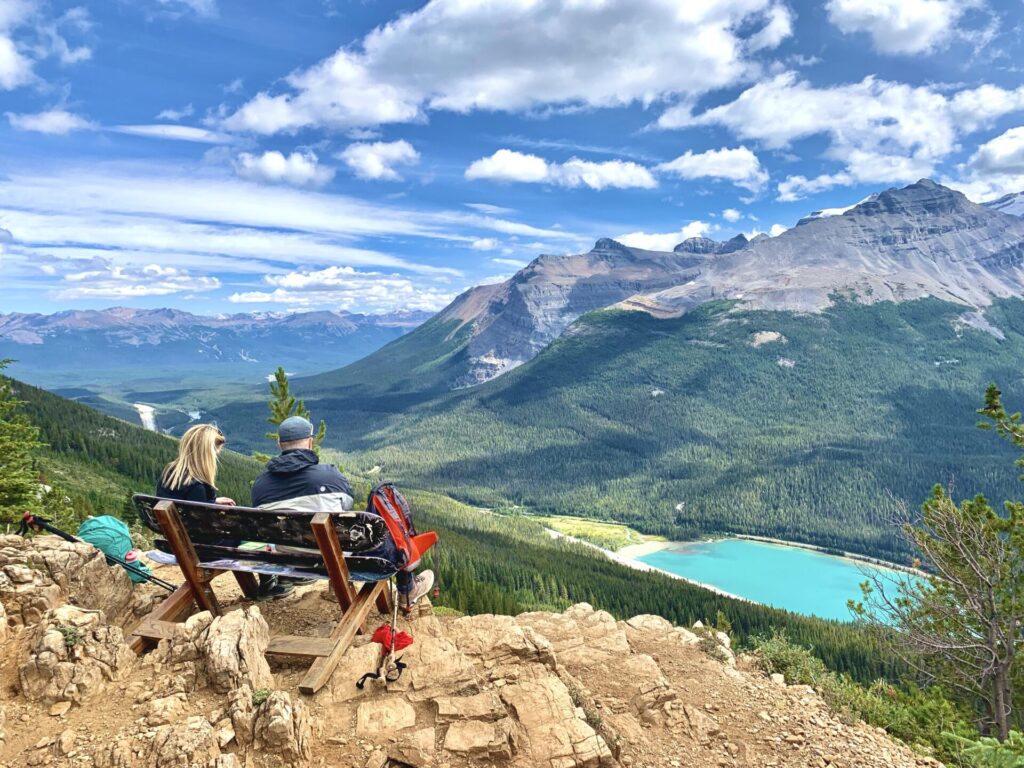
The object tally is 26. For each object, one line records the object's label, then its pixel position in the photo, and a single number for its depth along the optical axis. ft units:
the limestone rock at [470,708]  20.58
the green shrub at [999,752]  22.44
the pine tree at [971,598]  51.19
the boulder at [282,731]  17.69
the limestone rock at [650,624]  46.04
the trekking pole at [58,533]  27.63
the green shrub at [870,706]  34.22
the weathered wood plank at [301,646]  22.02
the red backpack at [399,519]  24.59
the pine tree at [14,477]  56.49
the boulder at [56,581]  22.57
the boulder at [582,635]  32.09
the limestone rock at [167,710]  17.95
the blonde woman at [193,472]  26.63
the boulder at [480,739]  19.26
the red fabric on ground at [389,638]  23.35
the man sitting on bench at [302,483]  25.08
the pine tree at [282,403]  93.56
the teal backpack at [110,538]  33.83
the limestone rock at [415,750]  18.62
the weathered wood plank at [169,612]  22.57
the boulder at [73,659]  19.21
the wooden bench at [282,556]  22.08
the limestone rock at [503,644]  25.84
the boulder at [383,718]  19.47
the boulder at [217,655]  19.83
